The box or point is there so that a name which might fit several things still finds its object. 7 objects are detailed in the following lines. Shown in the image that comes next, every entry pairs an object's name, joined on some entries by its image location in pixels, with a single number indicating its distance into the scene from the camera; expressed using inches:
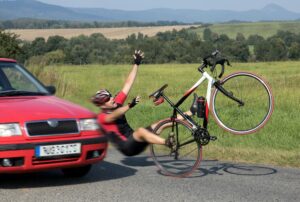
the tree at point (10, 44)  1180.5
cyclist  293.4
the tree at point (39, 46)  1955.5
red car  259.1
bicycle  300.8
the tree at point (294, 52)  2605.8
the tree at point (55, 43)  2342.2
